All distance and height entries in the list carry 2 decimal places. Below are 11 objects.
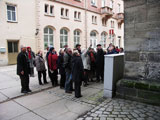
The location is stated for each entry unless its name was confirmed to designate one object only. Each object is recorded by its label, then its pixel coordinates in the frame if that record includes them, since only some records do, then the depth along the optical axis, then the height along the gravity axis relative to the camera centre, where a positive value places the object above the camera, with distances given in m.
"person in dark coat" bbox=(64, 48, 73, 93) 5.64 -0.73
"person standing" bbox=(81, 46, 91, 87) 6.51 -0.41
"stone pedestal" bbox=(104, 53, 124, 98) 4.70 -0.72
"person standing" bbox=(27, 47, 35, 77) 7.97 -0.16
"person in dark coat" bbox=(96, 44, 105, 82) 6.97 -0.34
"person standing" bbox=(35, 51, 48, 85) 6.75 -0.53
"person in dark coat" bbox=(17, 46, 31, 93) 5.41 -0.62
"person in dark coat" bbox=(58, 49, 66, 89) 6.09 -0.43
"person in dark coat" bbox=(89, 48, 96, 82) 6.96 -0.39
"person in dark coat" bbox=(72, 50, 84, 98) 4.99 -0.68
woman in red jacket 6.30 -0.36
